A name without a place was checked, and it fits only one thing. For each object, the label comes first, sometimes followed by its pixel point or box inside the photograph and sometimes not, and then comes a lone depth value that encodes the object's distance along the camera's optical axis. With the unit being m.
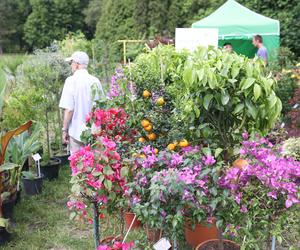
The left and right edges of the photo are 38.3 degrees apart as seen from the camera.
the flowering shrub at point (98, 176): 2.69
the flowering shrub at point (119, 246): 2.74
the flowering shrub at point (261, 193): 2.39
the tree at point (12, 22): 33.12
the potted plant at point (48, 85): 5.78
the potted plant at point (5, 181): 3.78
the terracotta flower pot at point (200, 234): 3.57
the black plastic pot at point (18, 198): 4.87
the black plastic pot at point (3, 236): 3.94
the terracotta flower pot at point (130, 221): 3.72
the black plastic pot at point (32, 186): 5.14
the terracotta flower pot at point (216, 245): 3.14
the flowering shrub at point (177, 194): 2.33
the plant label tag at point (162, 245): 2.54
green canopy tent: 10.56
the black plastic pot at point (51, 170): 5.67
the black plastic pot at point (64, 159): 6.36
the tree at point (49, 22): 31.89
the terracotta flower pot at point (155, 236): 3.05
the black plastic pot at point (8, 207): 4.30
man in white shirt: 4.75
